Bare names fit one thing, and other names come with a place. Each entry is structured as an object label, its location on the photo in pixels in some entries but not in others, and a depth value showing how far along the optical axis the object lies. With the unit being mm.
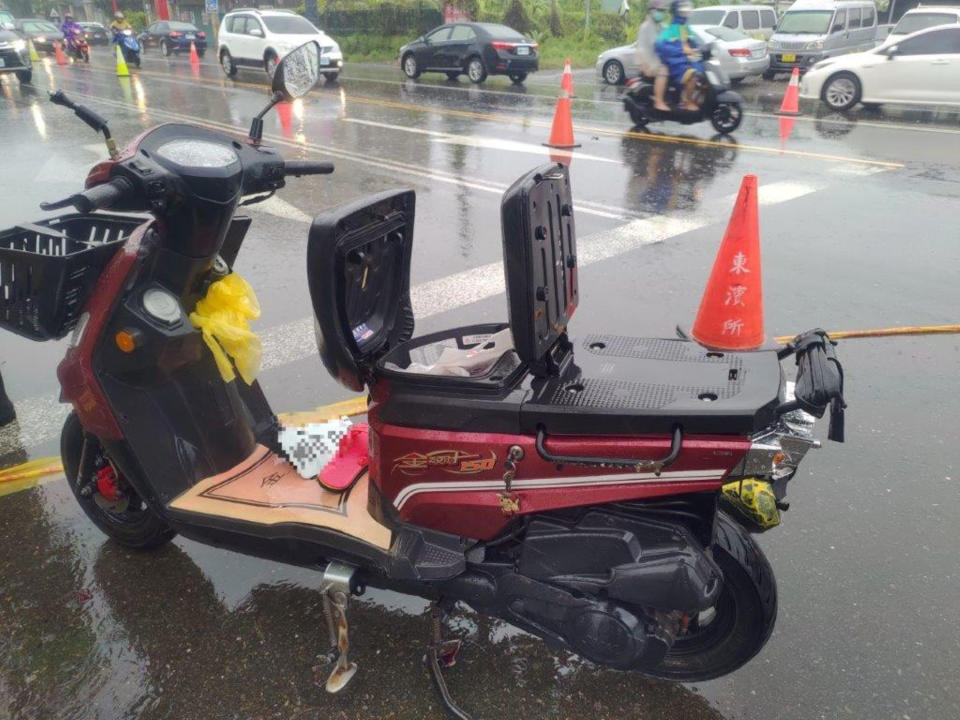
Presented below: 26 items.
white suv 19523
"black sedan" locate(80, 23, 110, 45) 39188
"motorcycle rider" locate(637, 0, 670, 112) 11305
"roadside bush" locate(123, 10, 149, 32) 46438
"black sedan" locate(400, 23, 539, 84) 18062
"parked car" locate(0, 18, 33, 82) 17781
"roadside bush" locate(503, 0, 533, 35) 27953
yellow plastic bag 2637
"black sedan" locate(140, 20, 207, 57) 30234
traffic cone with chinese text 4262
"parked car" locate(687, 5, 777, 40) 18594
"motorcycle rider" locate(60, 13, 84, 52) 26312
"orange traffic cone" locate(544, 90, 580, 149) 10453
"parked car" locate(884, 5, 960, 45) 16594
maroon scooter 1858
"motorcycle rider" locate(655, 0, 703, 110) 11055
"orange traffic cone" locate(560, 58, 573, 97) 14662
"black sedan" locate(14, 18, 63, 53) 29892
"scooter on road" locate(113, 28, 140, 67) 23594
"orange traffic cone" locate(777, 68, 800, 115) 13375
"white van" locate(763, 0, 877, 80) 17391
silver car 16656
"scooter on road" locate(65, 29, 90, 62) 26797
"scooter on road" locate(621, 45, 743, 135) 11117
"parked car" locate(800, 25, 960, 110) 12312
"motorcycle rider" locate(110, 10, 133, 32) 24005
